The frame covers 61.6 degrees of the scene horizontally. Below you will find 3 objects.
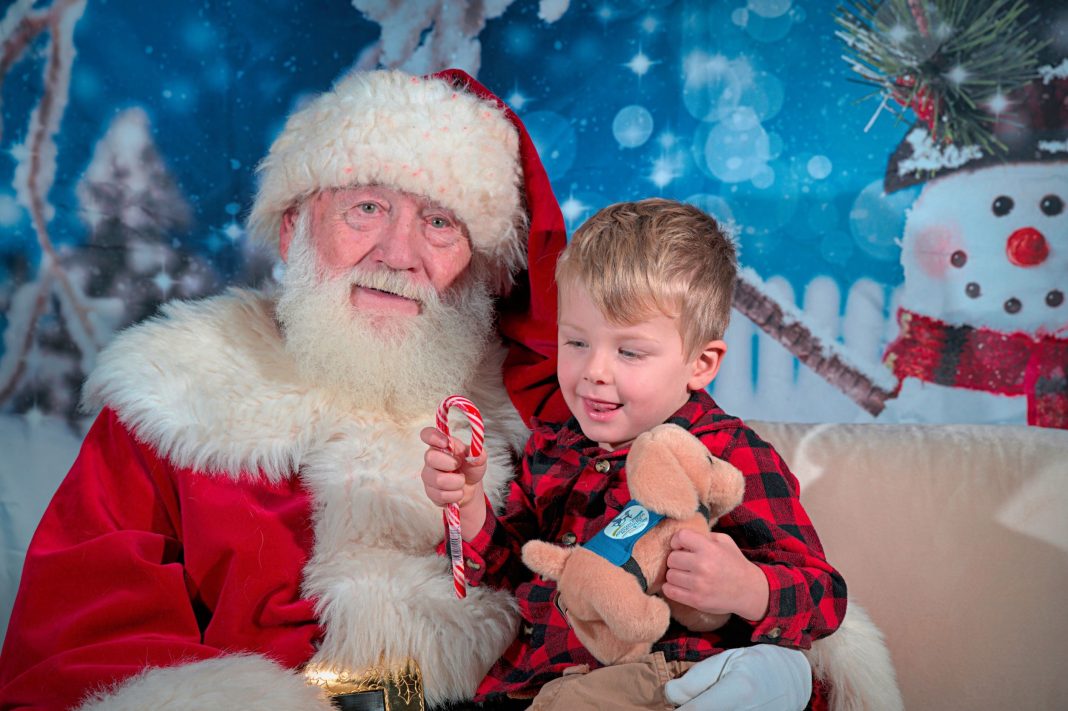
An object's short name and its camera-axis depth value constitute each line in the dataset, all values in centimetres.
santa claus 173
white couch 191
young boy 142
